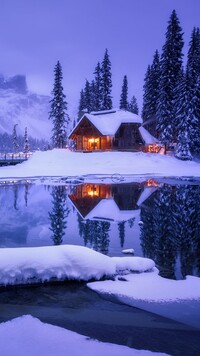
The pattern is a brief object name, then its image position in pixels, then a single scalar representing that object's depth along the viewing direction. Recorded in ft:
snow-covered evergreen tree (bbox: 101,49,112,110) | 181.57
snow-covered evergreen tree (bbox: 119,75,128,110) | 214.24
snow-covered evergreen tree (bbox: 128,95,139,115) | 274.75
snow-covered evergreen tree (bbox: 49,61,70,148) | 174.09
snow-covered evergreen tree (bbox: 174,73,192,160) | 136.15
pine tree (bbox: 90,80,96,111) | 214.69
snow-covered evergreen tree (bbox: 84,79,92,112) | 209.97
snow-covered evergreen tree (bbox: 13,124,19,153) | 296.67
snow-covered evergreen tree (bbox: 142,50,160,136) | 175.22
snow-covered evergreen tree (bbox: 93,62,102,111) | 187.93
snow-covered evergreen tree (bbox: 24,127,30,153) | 300.61
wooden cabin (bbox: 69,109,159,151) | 150.00
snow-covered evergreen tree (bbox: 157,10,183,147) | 145.07
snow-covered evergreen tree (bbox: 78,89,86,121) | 219.53
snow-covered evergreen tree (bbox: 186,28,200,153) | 137.28
